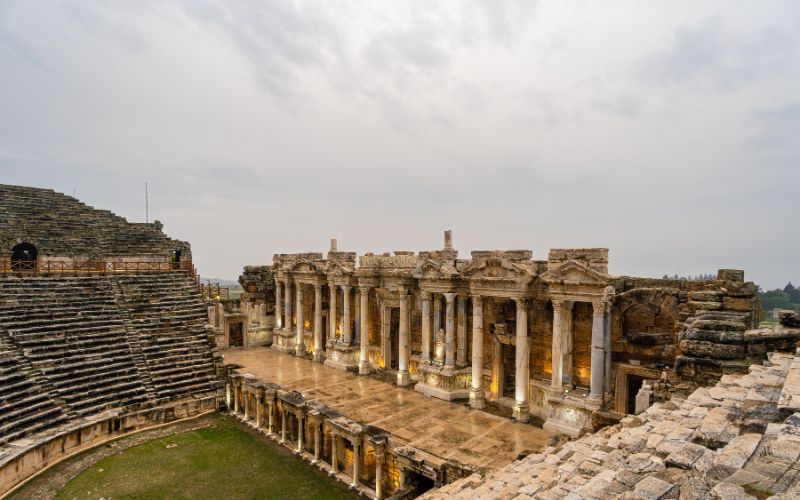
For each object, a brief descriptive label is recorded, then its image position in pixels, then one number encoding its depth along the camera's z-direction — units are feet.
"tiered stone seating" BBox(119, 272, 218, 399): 61.26
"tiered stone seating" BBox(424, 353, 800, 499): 12.54
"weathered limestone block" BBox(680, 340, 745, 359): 30.04
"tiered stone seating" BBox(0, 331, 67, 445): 44.50
